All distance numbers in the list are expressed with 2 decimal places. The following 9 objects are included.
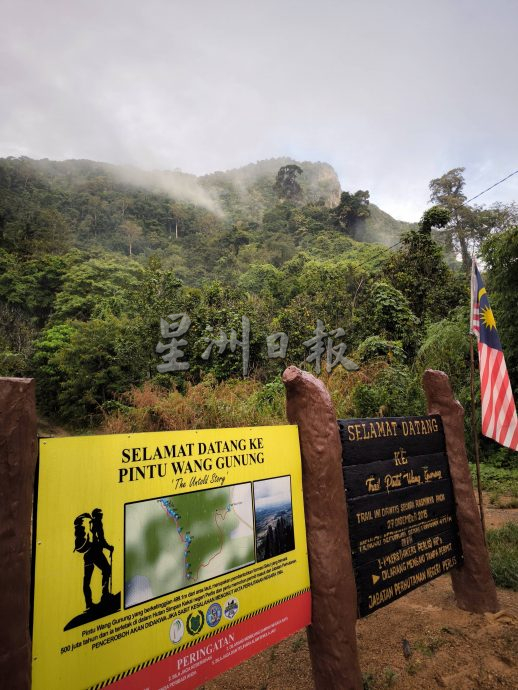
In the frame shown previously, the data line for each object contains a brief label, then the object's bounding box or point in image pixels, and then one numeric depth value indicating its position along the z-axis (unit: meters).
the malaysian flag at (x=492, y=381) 3.68
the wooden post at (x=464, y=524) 3.21
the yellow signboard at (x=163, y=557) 1.41
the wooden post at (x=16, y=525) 1.24
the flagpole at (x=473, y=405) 3.73
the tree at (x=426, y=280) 16.80
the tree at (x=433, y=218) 17.95
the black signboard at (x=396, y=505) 2.51
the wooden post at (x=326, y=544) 2.18
